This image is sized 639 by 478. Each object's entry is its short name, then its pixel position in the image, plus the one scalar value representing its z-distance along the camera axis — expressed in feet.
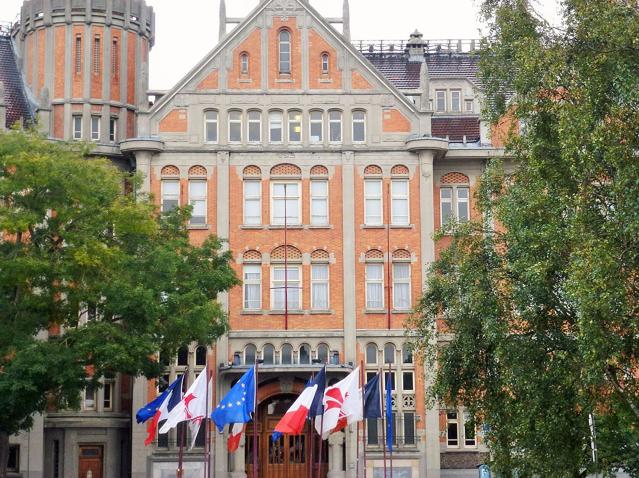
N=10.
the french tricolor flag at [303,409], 159.22
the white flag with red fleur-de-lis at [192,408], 165.17
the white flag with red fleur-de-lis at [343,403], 163.32
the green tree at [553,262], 116.78
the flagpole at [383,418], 186.37
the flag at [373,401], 166.81
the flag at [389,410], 172.55
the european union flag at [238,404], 161.68
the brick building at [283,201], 202.49
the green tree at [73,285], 157.17
